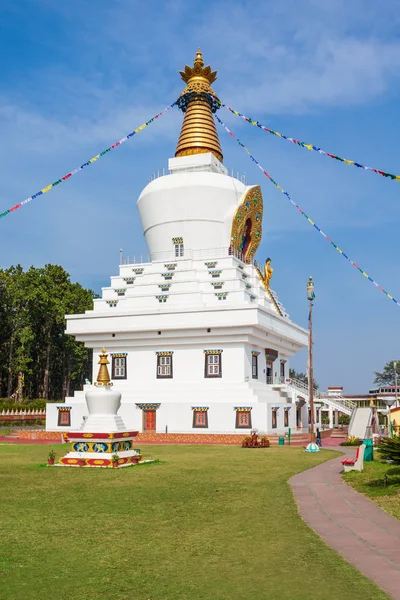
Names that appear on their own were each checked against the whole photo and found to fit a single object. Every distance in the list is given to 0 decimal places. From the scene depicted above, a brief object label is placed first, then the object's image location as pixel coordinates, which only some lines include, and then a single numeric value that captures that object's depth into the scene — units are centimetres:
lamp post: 2528
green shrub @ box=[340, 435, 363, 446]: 2931
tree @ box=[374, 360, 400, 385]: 9747
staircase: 3672
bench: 1641
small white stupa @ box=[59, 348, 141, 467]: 1838
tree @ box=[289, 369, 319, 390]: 9350
